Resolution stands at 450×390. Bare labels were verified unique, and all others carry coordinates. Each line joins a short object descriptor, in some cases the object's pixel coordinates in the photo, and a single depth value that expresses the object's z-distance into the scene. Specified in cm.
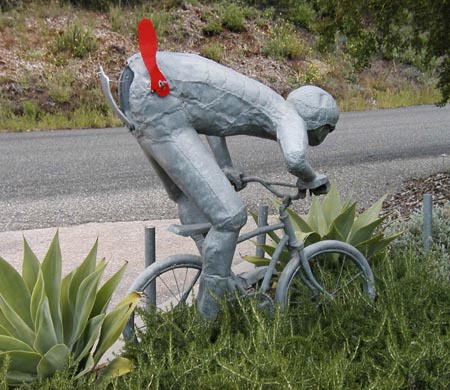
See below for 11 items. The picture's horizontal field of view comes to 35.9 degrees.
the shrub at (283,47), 1764
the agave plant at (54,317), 304
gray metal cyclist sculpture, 329
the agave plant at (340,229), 450
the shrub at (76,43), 1585
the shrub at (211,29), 1783
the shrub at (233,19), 1817
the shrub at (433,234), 501
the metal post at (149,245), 403
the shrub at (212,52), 1666
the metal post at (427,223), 482
